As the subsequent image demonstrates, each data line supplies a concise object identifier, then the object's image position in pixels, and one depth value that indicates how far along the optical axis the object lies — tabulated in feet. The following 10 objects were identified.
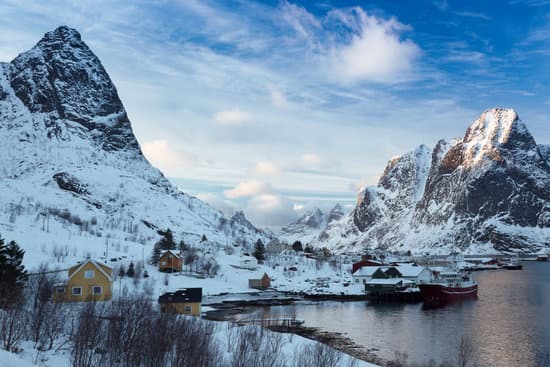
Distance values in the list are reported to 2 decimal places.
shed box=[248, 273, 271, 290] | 378.32
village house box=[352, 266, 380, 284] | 439.63
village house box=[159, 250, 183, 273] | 360.22
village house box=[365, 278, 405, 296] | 374.02
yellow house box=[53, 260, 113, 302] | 198.70
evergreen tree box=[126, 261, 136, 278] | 302.25
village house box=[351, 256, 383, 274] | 496.23
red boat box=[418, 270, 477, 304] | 363.15
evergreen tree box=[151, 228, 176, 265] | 367.66
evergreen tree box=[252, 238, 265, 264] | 503.61
